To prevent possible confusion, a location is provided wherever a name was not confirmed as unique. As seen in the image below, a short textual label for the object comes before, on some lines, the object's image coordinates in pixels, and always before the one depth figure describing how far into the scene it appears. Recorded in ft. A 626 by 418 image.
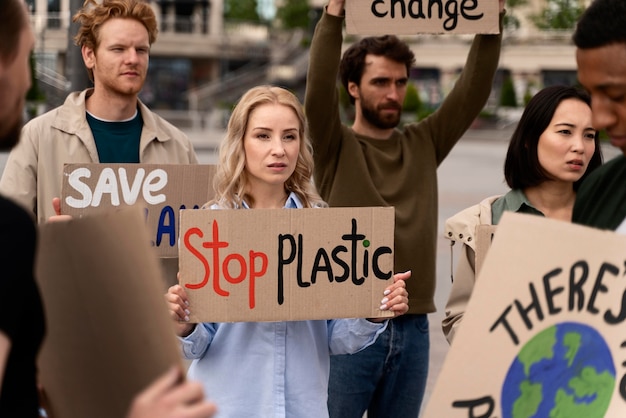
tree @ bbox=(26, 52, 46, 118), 93.93
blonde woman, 9.91
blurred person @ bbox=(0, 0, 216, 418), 5.10
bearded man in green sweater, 12.48
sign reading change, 12.42
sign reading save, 11.62
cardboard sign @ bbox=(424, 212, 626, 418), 6.68
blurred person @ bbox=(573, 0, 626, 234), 6.62
